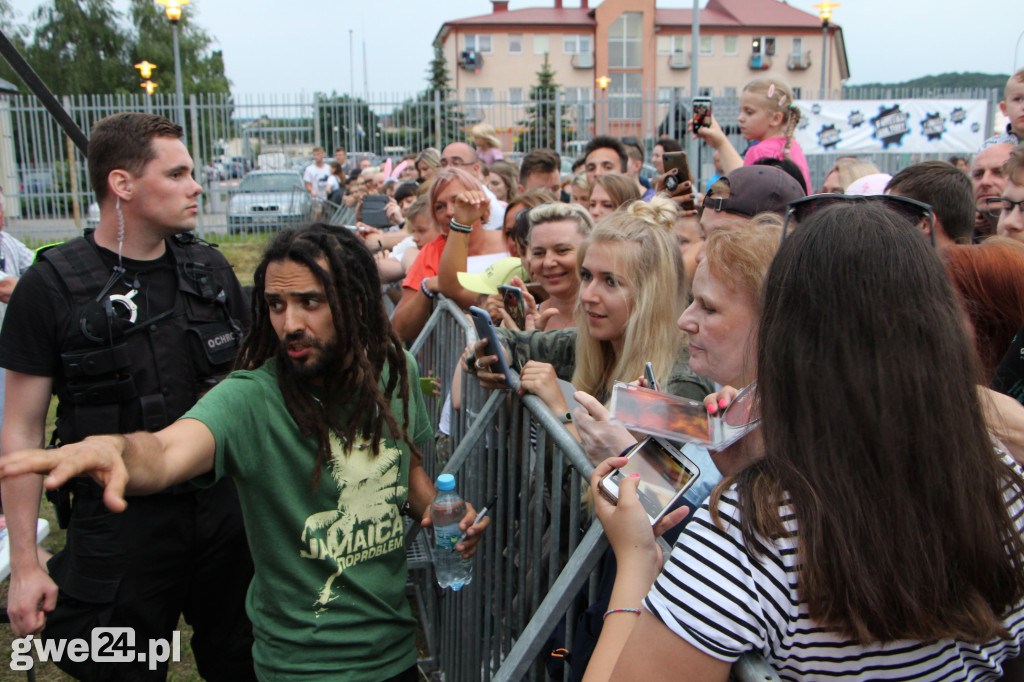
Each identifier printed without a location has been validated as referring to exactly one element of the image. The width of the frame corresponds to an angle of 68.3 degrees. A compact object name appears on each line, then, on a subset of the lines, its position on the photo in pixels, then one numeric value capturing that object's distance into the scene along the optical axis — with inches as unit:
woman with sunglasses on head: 45.3
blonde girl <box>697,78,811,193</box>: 197.3
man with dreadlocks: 85.4
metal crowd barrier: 72.2
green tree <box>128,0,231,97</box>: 1565.0
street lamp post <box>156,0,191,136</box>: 604.7
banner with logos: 513.0
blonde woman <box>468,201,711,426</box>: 102.0
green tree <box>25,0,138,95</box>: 1489.9
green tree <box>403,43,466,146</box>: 642.2
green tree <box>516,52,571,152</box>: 630.5
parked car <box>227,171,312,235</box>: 632.4
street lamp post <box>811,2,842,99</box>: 724.7
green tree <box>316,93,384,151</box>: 649.6
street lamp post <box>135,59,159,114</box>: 700.7
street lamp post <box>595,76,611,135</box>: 658.5
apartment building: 2445.9
